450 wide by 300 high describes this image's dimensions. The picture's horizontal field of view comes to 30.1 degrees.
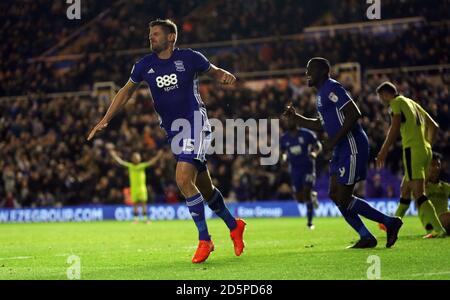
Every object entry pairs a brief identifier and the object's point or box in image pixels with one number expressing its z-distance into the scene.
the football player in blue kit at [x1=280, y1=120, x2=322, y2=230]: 19.33
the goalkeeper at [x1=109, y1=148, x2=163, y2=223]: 25.27
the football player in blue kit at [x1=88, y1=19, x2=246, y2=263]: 9.84
